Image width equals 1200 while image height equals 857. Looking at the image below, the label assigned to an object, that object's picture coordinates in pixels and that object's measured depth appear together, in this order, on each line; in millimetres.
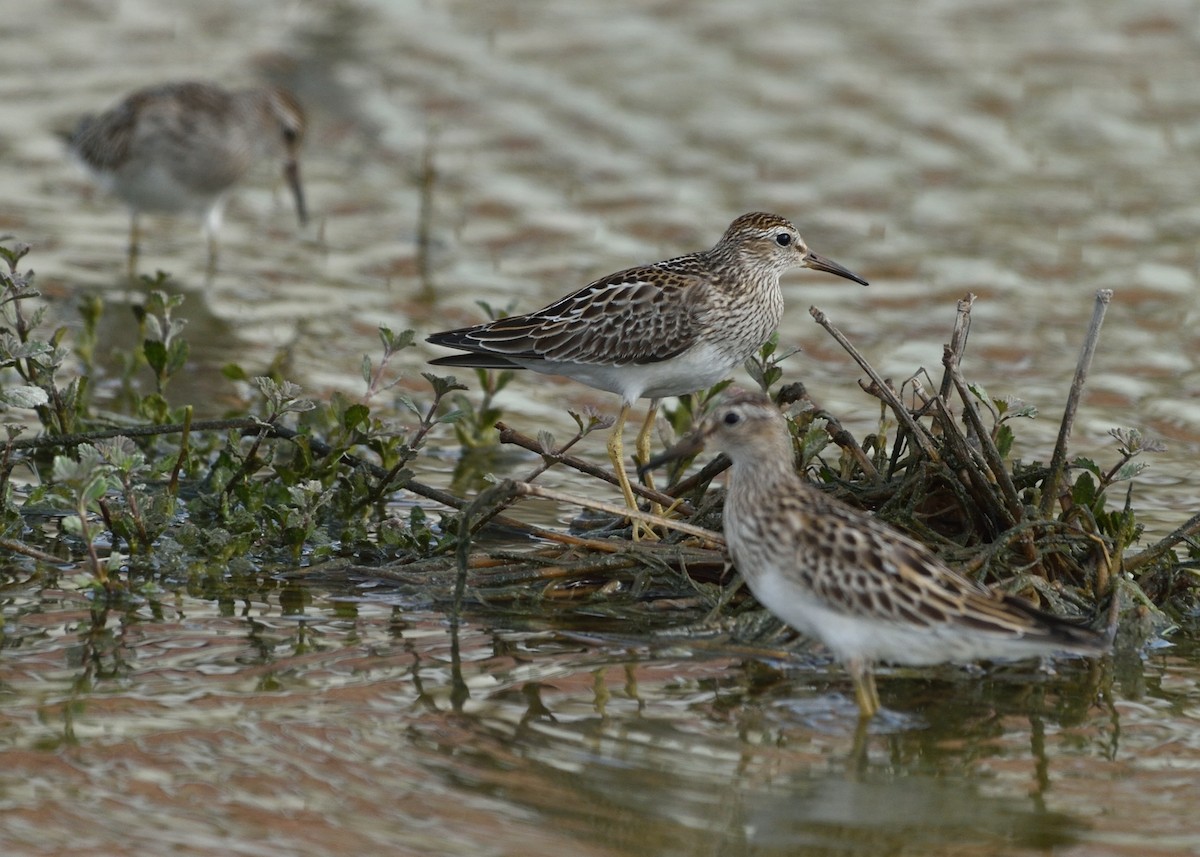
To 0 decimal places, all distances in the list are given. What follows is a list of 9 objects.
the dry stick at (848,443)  16987
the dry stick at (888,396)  15875
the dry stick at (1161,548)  16312
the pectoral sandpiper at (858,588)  13609
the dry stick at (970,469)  15828
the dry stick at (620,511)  15320
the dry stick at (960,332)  16156
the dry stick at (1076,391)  15781
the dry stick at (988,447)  15666
